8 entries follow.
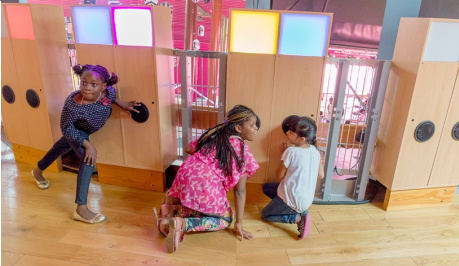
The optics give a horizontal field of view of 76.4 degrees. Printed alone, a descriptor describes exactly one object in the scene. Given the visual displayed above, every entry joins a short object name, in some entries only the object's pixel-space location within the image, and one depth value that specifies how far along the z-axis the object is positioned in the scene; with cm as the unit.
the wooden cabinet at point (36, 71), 264
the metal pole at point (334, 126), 246
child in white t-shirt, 220
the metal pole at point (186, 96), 260
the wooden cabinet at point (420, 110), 229
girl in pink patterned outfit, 206
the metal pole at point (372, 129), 251
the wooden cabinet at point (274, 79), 230
